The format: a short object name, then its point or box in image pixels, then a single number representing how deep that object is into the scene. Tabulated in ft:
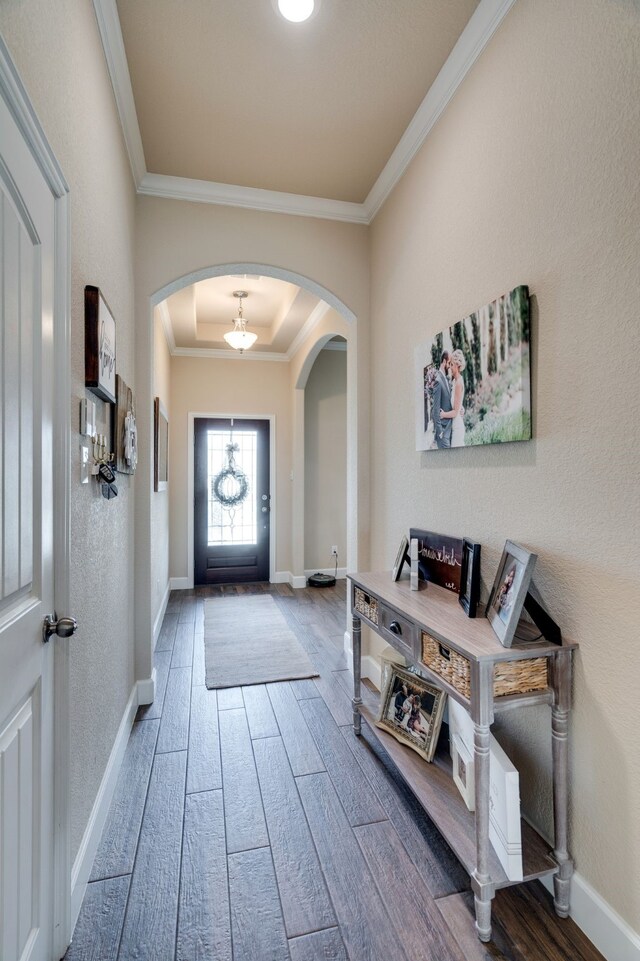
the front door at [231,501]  18.24
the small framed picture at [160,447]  12.41
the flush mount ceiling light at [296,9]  5.32
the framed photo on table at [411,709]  6.22
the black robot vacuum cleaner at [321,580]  18.13
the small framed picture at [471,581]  5.37
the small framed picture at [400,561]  7.29
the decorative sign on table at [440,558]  6.38
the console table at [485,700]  4.26
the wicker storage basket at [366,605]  6.95
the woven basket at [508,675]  4.35
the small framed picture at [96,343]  5.08
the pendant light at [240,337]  13.89
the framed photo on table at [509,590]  4.35
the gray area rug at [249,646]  9.98
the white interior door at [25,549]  3.09
